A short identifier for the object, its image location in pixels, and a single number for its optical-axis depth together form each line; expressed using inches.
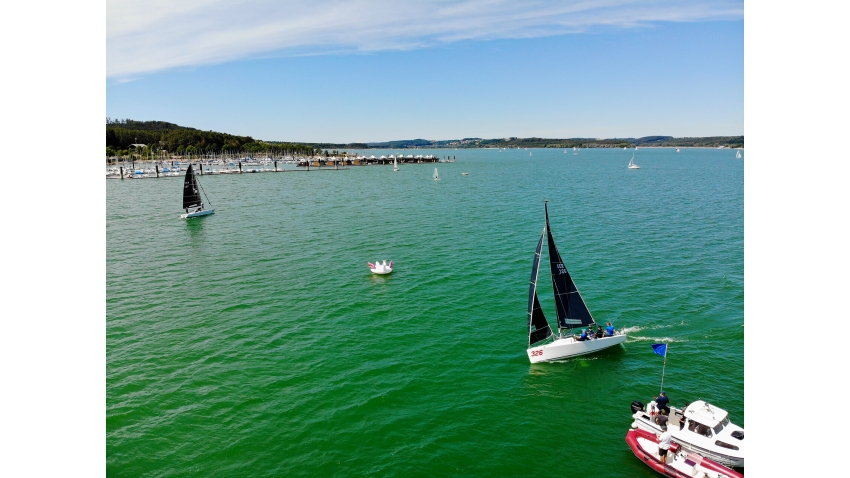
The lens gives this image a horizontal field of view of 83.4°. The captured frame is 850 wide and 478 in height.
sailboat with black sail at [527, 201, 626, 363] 1224.8
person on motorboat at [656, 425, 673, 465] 829.8
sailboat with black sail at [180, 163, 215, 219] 3314.5
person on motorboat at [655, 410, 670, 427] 909.2
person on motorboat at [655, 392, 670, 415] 959.0
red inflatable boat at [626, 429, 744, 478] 795.4
